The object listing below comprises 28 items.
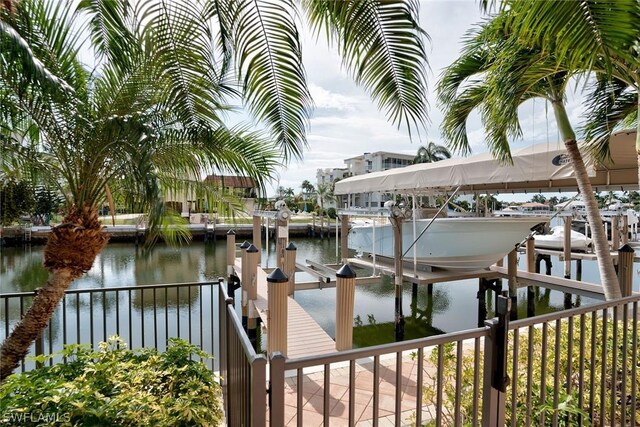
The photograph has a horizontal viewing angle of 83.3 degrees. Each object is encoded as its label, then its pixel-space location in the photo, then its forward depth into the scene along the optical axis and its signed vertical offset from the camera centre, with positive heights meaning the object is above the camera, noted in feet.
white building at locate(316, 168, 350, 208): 189.37 +18.08
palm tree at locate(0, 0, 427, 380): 7.07 +2.74
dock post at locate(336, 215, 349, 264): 32.04 -2.72
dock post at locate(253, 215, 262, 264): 29.91 -2.05
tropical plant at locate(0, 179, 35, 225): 11.59 +0.46
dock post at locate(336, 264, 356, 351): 14.26 -4.08
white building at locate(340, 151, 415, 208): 161.99 +21.30
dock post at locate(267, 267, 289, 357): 13.43 -3.85
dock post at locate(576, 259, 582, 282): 37.32 -6.69
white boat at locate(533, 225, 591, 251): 43.16 -4.22
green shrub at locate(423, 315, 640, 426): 7.06 -4.24
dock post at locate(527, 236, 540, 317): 27.40 -5.10
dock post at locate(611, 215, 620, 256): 35.97 -2.62
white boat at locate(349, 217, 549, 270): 21.59 -2.15
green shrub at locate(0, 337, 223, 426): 6.99 -4.06
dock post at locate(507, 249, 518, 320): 24.42 -4.63
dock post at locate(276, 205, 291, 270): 25.21 -1.74
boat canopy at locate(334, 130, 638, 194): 15.98 +1.80
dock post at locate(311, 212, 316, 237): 88.22 -5.43
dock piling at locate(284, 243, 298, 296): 23.08 -3.74
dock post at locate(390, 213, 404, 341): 21.92 -4.54
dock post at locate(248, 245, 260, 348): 20.81 -4.95
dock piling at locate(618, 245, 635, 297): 17.11 -3.10
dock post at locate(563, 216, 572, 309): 30.30 -3.29
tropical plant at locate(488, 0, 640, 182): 6.06 +3.17
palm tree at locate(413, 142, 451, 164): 111.34 +16.76
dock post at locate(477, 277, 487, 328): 25.24 -6.72
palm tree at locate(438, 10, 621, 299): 11.12 +4.27
